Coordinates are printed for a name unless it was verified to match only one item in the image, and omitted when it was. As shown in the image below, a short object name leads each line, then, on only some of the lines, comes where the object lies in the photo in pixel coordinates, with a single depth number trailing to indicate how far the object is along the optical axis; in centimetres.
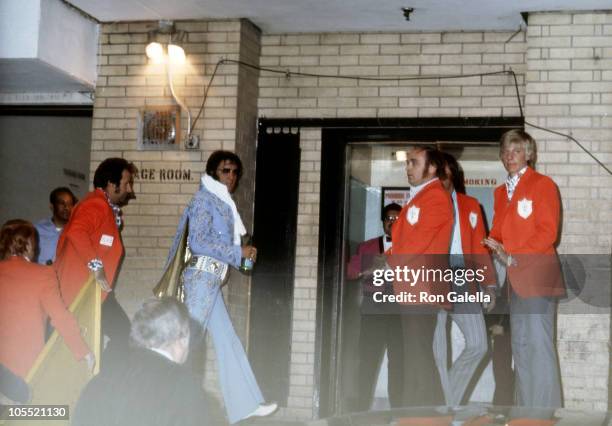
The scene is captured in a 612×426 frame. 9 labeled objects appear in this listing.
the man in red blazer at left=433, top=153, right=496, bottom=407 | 715
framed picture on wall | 971
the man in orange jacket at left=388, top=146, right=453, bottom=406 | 700
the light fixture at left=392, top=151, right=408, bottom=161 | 957
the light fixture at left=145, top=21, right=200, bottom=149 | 880
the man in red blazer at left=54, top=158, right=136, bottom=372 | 768
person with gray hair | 403
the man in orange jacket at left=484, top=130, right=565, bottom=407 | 690
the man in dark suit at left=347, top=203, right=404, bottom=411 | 838
